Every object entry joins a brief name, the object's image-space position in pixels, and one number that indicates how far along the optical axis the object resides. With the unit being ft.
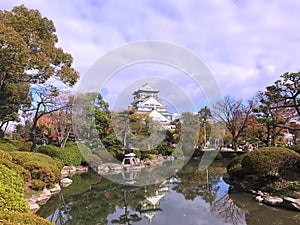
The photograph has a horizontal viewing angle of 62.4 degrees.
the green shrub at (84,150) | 47.85
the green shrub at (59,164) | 32.14
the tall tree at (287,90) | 28.55
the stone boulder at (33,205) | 18.97
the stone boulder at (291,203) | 18.16
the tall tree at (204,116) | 73.61
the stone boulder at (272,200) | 19.57
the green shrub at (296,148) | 35.12
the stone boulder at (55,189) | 25.44
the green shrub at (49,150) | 39.62
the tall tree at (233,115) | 68.44
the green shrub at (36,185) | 22.79
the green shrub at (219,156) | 66.82
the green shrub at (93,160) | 46.35
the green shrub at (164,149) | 66.74
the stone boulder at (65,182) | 30.50
